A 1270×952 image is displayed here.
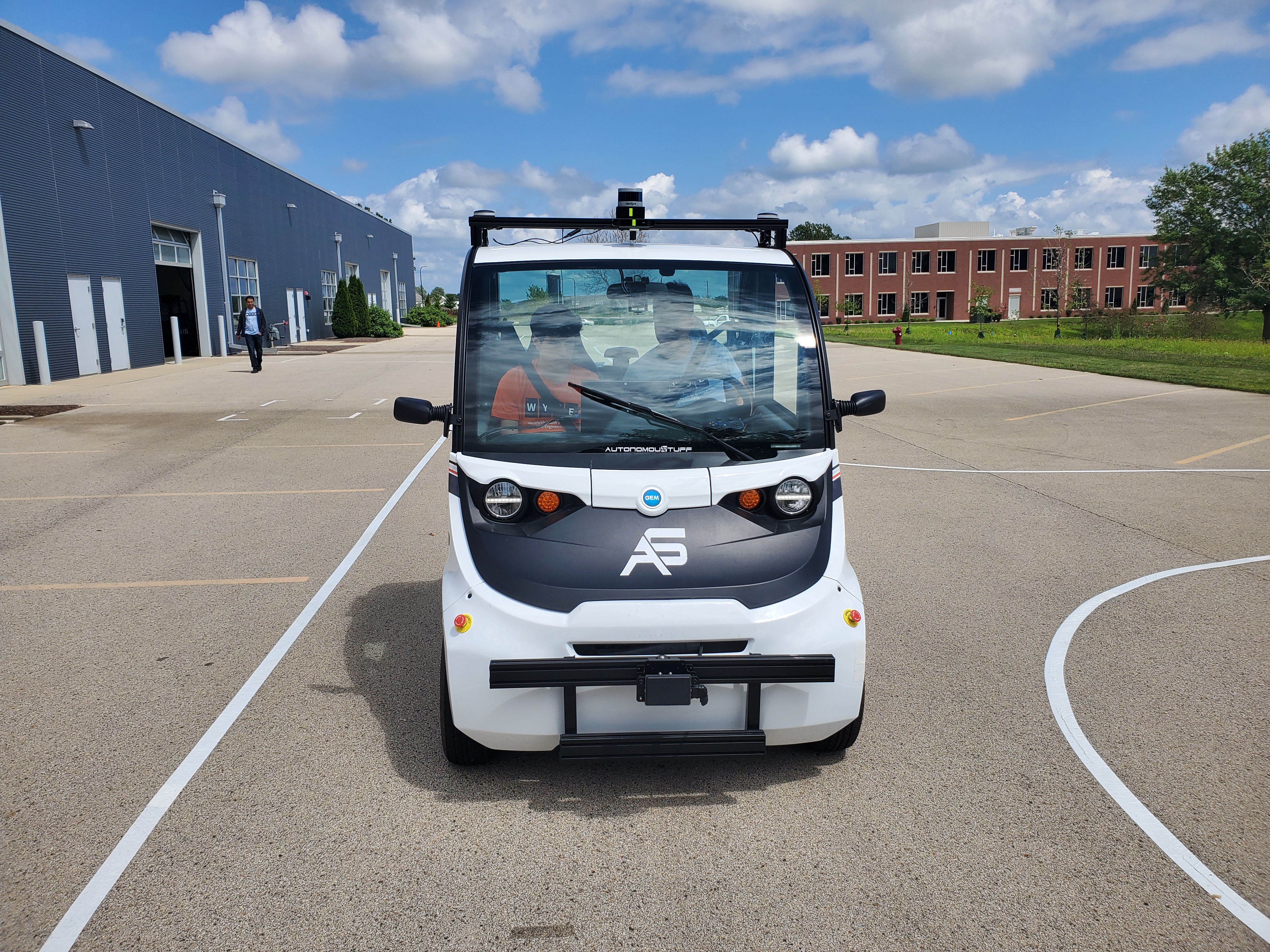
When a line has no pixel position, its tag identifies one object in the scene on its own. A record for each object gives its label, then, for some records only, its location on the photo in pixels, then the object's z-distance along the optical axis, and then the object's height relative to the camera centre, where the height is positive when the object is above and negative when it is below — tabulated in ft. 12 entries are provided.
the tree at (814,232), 492.13 +40.89
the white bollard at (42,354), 73.26 -2.40
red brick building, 288.71 +11.41
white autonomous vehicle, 11.85 -2.60
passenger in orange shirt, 13.44 -0.95
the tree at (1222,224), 210.18 +18.48
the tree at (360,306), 160.04 +2.03
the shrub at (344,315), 158.61 +0.46
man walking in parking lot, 83.76 -0.98
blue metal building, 72.95 +9.39
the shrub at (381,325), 164.66 -1.21
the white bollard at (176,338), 97.45 -1.81
